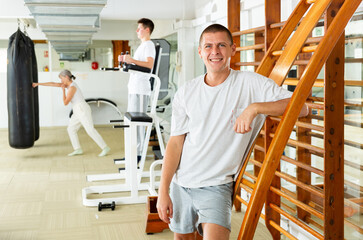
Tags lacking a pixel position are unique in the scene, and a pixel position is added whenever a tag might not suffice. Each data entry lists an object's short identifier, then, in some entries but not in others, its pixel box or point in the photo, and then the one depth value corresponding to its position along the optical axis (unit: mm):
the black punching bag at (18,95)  6082
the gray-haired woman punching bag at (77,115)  6414
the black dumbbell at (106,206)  3975
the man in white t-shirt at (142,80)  4918
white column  6902
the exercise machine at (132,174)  4125
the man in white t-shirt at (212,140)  1894
